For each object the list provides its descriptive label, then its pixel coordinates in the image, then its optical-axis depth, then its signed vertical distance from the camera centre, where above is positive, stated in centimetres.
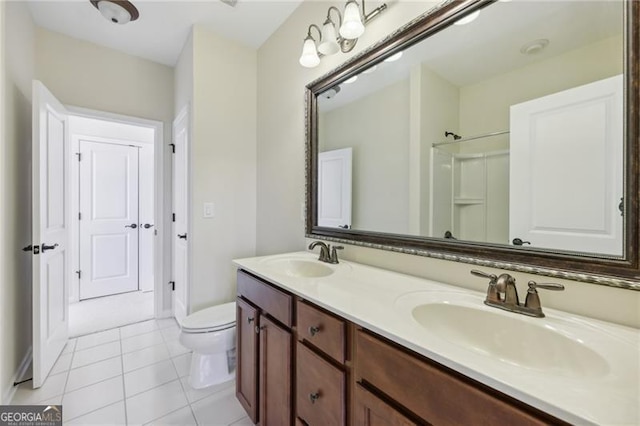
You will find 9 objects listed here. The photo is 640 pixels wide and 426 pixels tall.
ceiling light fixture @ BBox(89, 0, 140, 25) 180 +138
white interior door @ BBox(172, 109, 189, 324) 239 -4
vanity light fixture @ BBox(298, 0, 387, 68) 133 +96
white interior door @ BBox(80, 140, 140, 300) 341 -9
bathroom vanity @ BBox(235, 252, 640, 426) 50 -36
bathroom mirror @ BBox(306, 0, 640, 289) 78 +28
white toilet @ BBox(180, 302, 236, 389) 177 -87
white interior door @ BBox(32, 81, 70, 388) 175 -13
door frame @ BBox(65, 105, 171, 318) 285 -13
